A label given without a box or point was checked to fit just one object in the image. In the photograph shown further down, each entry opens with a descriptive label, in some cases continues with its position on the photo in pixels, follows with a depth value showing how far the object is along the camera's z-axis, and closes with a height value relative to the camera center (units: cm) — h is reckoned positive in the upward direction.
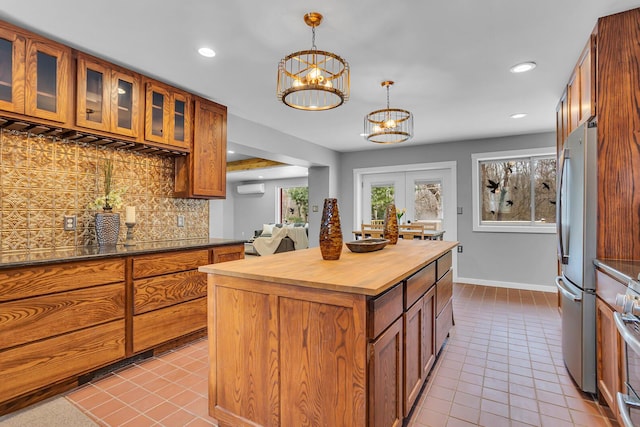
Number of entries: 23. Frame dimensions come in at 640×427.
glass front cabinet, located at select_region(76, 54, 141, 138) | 243 +93
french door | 568 +37
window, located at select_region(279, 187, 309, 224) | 1029 +34
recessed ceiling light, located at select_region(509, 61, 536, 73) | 268 +123
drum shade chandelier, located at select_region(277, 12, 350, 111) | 198 +115
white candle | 292 +0
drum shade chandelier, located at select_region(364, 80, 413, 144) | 312 +118
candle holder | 294 -16
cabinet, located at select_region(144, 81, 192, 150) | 288 +92
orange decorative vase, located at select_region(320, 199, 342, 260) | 193 -10
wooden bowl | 229 -21
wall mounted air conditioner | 1062 +87
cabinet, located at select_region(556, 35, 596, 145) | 216 +94
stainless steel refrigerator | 201 -23
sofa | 746 -59
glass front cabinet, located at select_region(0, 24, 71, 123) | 205 +92
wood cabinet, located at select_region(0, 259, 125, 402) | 184 -66
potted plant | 267 +1
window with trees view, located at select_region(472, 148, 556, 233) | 495 +38
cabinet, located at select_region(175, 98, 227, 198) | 329 +58
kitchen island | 131 -56
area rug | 177 -112
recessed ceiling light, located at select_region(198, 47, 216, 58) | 244 +123
